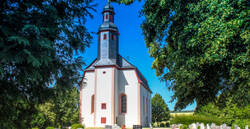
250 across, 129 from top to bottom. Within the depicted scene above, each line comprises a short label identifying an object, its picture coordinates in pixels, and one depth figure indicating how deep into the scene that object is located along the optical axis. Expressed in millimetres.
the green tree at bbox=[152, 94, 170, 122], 54969
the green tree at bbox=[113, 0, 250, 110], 8414
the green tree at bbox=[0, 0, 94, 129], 5218
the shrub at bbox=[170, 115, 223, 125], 20750
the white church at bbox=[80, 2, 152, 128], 30281
